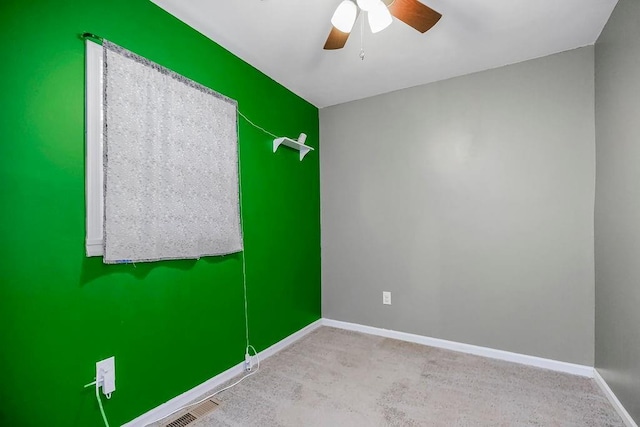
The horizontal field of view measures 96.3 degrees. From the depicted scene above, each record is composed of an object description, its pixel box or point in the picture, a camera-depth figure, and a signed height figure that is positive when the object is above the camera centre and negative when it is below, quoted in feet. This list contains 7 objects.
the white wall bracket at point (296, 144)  8.05 +2.16
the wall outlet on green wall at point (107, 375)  4.47 -2.47
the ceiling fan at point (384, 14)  4.43 +3.24
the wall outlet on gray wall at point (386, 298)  9.11 -2.64
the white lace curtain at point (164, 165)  4.61 +0.99
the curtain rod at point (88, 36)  4.34 +2.79
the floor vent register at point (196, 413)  5.16 -3.71
